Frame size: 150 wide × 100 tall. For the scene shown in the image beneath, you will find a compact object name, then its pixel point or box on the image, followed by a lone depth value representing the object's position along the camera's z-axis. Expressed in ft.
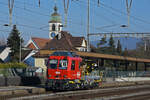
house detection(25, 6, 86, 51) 236.32
